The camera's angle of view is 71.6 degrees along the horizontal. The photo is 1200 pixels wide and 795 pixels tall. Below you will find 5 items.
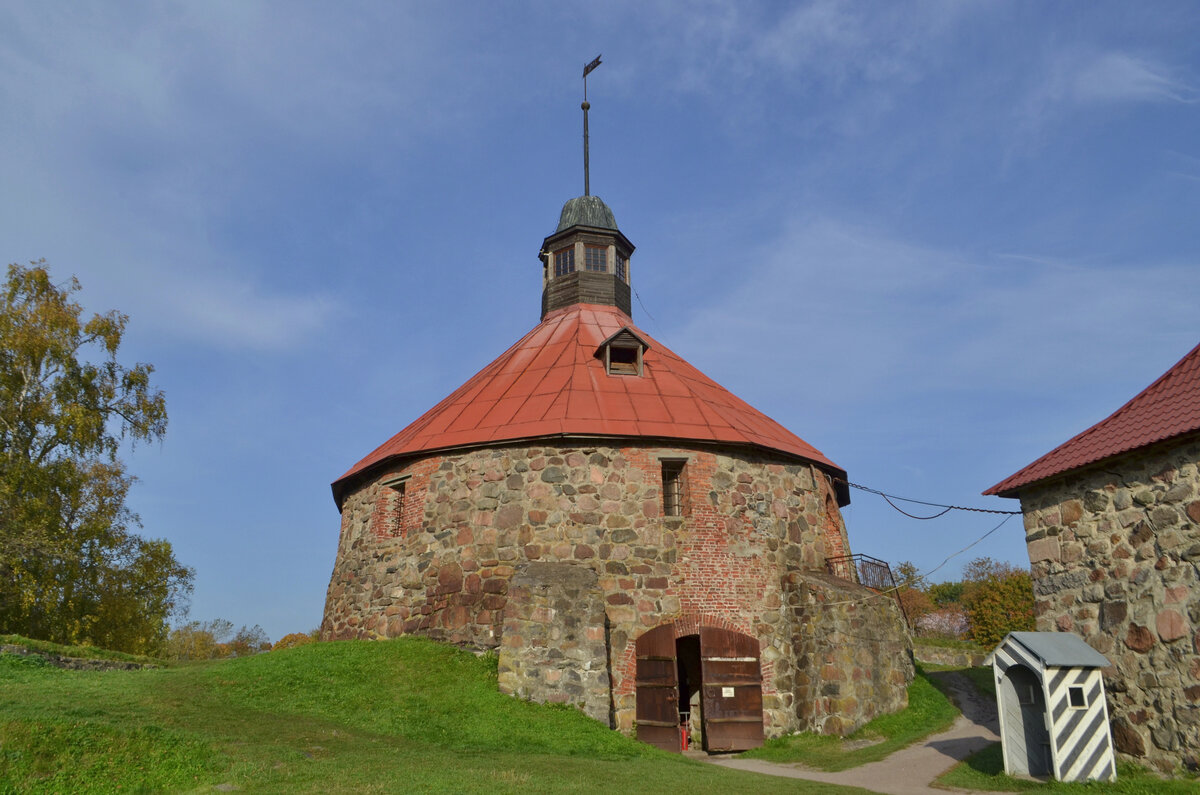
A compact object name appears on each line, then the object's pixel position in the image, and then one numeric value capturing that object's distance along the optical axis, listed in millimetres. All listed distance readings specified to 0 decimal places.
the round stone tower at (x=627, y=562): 14898
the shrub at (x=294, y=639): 53906
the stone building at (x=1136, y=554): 9320
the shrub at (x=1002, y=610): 35719
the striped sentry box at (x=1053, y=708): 9664
